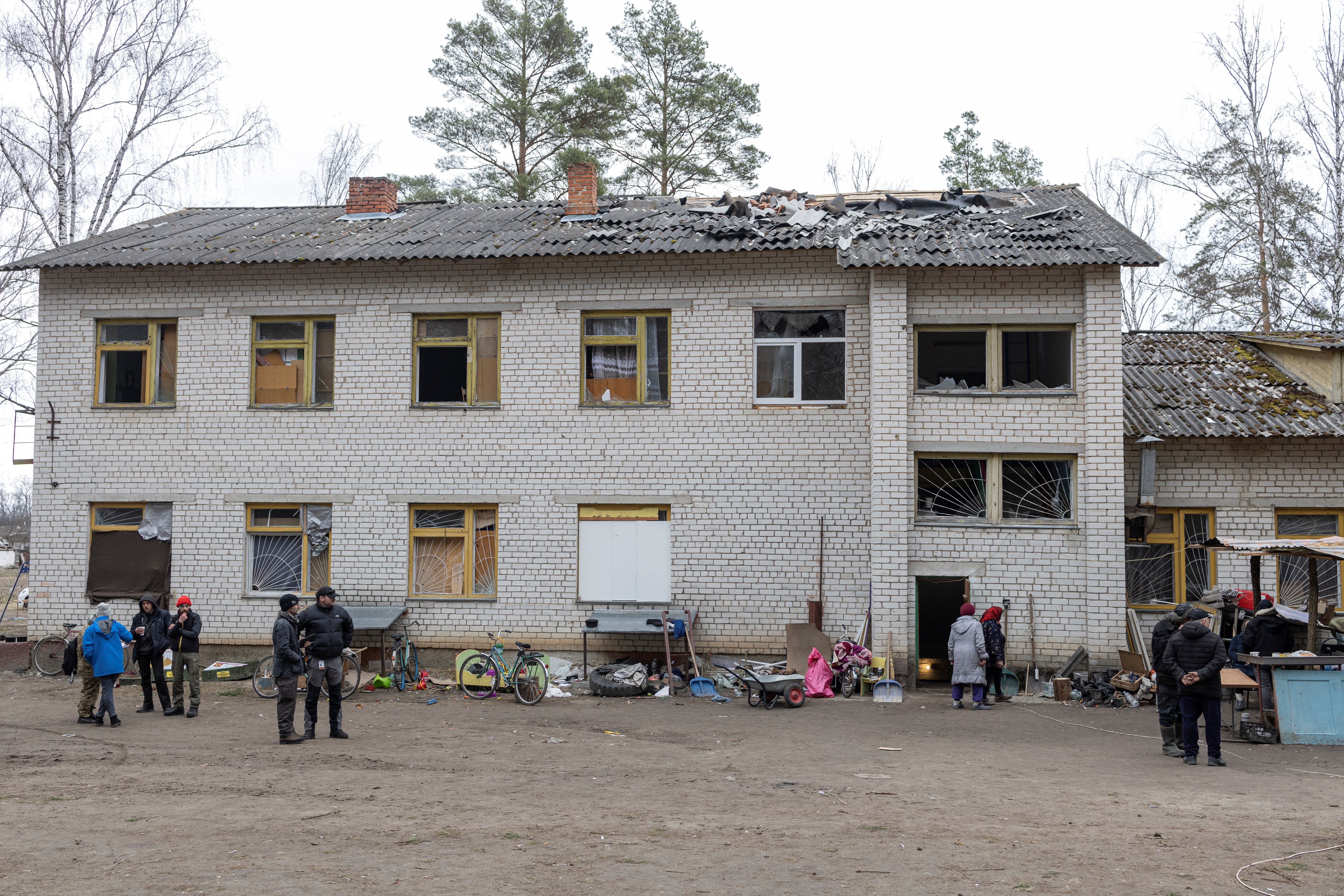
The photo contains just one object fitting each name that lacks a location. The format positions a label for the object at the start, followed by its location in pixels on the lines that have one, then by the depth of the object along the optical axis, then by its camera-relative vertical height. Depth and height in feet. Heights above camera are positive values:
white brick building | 49.34 +5.27
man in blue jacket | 39.68 -4.88
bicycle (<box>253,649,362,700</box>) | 48.11 -7.06
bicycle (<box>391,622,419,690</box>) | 50.52 -6.57
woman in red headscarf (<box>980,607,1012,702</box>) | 46.85 -4.89
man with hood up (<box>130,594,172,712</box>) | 42.75 -4.84
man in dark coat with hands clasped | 32.78 -4.55
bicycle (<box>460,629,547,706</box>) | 46.57 -6.67
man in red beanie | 42.32 -4.84
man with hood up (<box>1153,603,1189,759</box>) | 34.45 -5.40
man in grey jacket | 35.68 -4.95
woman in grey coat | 44.91 -5.35
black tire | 48.08 -7.37
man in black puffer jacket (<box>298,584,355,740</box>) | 36.32 -4.13
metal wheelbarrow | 45.03 -6.88
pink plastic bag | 47.21 -6.73
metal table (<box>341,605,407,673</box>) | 50.85 -4.53
